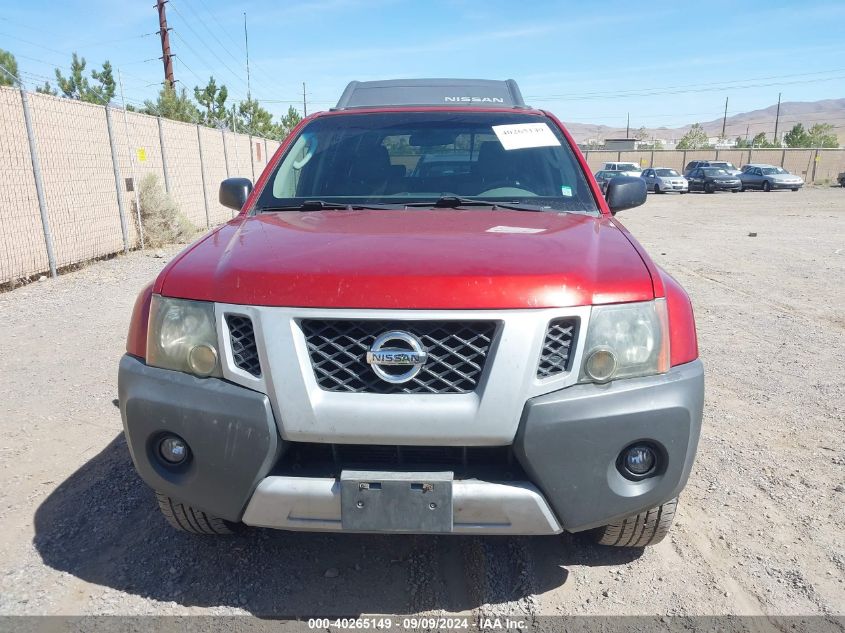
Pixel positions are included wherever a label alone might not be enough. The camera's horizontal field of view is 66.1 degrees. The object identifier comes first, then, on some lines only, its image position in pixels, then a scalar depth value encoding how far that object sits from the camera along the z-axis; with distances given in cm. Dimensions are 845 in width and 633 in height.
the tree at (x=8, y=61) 2545
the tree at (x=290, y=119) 4391
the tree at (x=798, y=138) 7062
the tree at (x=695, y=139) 8656
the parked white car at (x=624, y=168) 3728
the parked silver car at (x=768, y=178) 3575
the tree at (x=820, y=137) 7362
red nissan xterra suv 199
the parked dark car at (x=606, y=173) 3312
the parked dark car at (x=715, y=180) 3556
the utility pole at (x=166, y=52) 3234
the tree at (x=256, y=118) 3500
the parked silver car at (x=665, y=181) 3500
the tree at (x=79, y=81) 3109
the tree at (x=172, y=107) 2611
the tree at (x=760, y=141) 7362
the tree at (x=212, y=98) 3256
